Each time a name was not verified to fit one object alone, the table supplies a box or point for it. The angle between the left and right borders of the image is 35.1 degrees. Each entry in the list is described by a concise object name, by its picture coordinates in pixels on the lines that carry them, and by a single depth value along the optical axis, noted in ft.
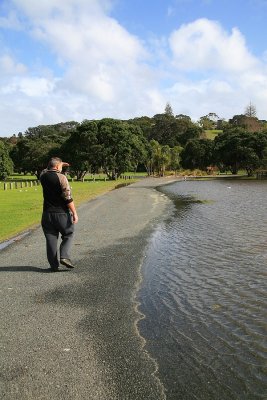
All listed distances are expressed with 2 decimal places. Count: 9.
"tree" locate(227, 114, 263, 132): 551.18
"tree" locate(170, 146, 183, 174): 374.63
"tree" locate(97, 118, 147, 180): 261.65
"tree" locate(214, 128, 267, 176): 306.96
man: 30.14
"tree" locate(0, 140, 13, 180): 256.32
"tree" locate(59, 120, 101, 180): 262.26
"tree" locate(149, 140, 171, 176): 344.30
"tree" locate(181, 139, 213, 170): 394.73
